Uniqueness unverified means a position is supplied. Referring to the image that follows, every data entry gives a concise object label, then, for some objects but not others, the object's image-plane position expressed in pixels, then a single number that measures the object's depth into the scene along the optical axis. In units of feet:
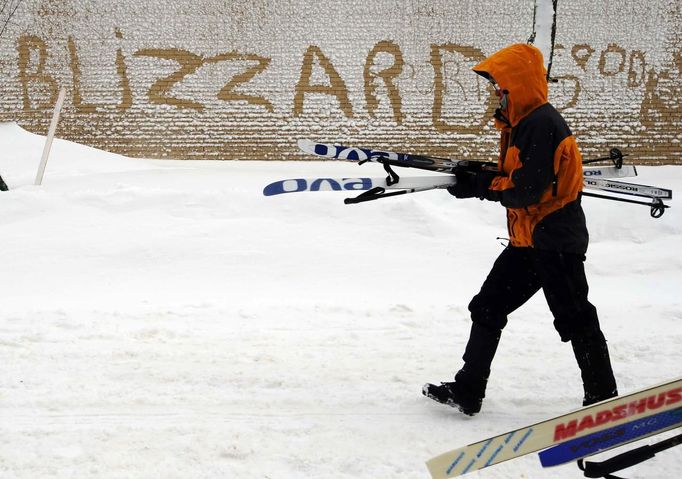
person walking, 18.74
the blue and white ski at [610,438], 13.35
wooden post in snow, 52.37
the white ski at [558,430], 13.23
